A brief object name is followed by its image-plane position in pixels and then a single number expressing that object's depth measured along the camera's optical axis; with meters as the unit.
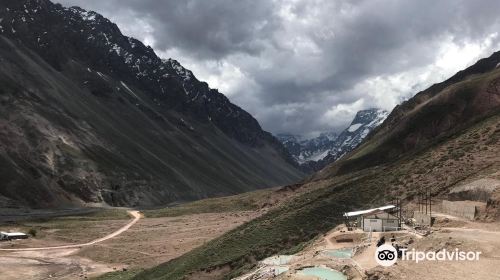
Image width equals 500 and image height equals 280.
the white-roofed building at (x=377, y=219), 49.97
